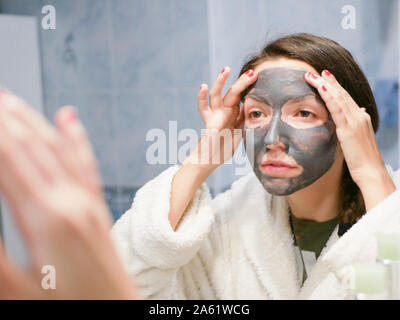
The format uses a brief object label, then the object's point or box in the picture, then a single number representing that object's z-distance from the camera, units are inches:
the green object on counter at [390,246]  21.1
